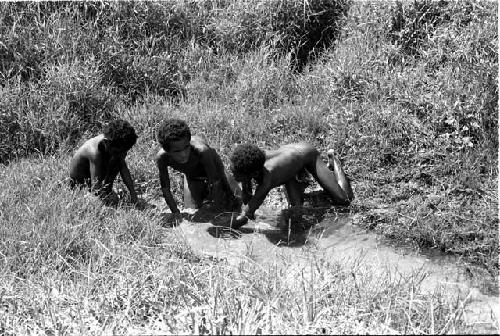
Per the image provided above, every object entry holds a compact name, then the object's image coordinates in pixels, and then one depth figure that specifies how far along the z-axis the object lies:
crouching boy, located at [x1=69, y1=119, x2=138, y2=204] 5.96
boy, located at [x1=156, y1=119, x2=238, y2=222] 5.82
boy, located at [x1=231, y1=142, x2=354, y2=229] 5.66
